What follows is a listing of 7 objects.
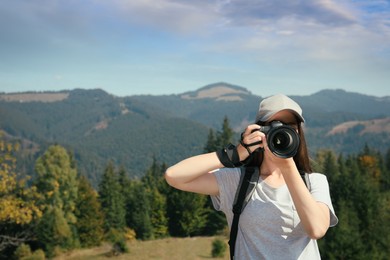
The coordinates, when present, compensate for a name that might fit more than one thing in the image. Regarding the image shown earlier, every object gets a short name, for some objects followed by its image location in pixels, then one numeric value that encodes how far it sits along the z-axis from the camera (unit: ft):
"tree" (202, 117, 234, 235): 148.25
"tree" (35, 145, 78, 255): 124.47
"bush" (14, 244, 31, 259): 108.06
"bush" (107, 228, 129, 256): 101.68
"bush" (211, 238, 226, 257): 97.71
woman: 9.14
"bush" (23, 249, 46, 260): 100.51
